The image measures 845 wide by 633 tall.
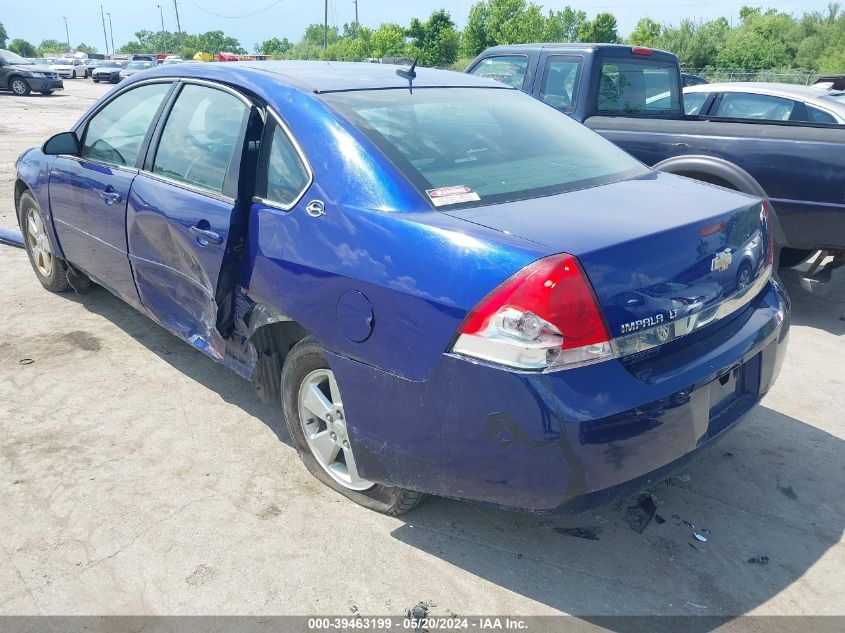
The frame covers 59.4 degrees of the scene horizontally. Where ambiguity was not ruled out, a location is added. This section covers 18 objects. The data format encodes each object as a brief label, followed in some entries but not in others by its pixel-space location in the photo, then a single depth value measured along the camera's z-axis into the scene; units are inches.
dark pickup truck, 192.5
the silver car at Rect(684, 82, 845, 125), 305.4
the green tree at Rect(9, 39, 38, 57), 5433.1
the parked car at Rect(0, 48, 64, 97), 1079.0
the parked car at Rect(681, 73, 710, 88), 524.1
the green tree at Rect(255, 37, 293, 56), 6036.4
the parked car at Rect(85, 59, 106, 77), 2155.6
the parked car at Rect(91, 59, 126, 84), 1803.2
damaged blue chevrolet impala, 89.9
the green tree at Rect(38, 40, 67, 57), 6053.2
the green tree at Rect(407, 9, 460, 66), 2645.2
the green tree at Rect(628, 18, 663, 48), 2677.2
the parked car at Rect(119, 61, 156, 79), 1694.6
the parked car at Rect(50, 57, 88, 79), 2018.9
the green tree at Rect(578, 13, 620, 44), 2738.7
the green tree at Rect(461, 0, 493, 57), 2819.9
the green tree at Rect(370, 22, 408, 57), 2997.0
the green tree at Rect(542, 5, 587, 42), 3183.1
